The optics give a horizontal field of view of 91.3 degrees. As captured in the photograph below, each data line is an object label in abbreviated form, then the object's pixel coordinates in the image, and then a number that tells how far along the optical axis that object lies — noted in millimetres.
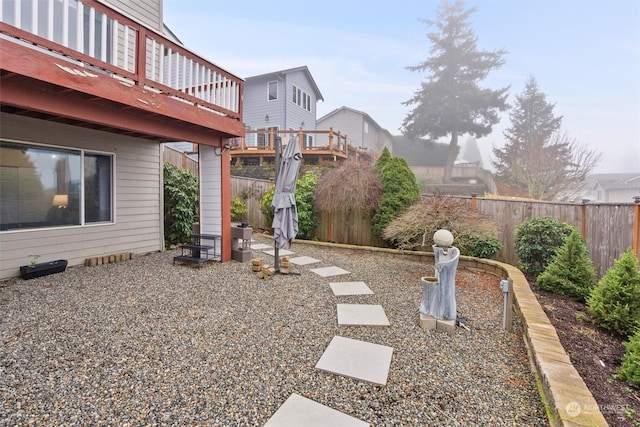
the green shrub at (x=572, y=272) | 4359
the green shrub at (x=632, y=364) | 2336
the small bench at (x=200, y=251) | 5805
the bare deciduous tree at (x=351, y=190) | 7395
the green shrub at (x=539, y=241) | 5223
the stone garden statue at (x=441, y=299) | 3207
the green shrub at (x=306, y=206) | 8438
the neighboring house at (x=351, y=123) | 23984
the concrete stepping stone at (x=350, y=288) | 4404
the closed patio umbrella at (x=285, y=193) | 5258
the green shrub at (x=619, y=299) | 3213
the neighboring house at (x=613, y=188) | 24781
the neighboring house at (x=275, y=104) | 17208
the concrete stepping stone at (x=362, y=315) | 3369
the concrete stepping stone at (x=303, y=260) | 6293
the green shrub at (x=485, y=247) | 5957
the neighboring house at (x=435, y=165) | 24202
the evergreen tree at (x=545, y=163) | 15203
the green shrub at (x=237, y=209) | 10398
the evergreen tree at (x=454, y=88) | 23891
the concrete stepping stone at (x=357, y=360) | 2379
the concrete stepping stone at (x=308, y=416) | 1873
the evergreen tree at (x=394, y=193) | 7227
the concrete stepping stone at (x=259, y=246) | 7602
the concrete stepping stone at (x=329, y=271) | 5418
